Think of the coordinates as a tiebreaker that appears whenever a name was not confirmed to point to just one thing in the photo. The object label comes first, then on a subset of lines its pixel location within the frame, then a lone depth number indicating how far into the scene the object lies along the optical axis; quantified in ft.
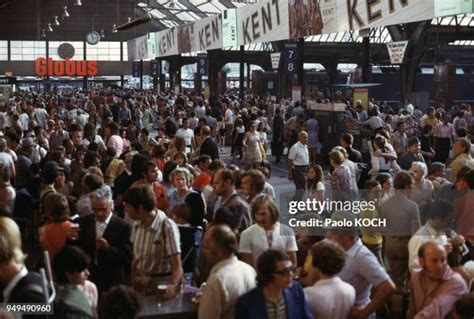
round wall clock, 123.13
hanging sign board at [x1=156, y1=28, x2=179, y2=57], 125.74
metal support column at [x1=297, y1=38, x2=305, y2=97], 78.74
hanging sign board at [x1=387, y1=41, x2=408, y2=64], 64.75
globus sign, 167.43
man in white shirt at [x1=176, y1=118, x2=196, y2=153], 45.32
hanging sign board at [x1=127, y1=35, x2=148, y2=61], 153.41
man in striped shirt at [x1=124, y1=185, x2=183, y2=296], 17.97
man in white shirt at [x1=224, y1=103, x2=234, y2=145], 75.05
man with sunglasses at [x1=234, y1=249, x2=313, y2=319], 13.71
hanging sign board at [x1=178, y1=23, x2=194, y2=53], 113.02
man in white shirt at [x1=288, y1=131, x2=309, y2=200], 39.47
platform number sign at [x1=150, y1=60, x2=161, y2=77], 148.66
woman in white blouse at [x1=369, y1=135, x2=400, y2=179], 34.17
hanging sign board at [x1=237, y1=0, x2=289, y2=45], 71.82
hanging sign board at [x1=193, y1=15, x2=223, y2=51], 94.94
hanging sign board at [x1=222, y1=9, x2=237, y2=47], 87.15
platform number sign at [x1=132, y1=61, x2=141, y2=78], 166.99
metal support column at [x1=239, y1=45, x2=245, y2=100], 109.70
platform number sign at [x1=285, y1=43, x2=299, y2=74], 75.77
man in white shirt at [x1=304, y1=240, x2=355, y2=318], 14.58
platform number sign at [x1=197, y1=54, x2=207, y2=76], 118.62
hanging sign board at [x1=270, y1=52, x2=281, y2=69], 85.15
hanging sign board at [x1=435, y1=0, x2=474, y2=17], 45.93
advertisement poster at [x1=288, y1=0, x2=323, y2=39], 63.98
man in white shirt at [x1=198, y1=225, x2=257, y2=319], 14.69
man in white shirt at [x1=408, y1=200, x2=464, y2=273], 18.13
